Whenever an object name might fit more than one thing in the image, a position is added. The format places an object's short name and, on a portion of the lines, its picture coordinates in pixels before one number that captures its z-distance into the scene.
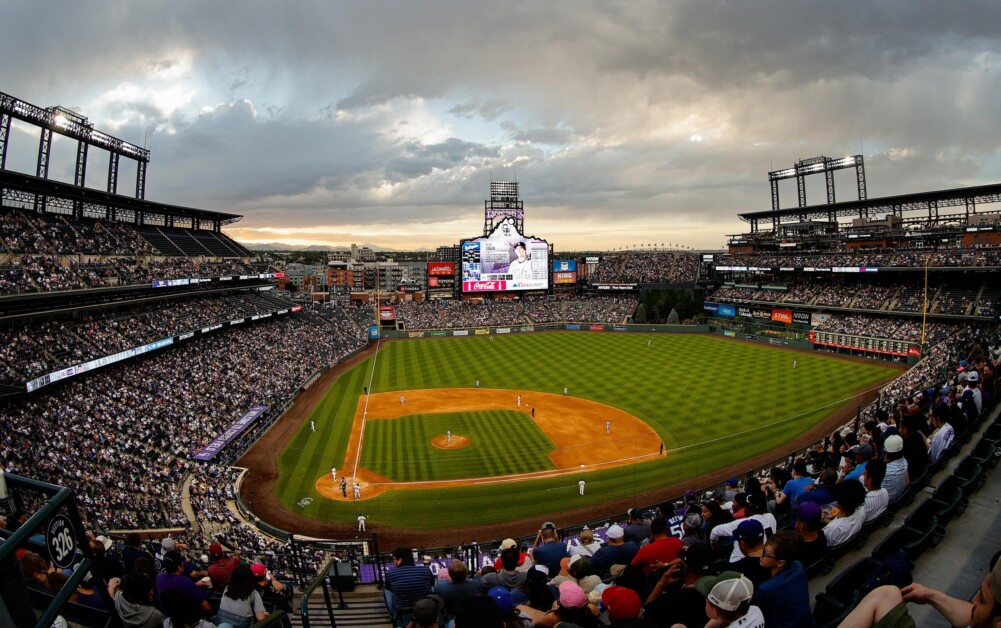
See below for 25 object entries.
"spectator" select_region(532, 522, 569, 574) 8.03
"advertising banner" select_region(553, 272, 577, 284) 84.00
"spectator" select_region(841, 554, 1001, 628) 3.49
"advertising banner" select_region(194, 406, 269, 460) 26.48
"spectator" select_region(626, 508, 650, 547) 9.05
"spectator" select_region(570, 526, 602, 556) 8.38
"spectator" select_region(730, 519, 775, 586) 5.20
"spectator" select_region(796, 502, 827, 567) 5.84
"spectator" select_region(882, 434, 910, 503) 7.95
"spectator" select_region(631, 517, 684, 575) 6.67
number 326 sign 2.98
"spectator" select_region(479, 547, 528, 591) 6.93
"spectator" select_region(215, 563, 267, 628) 5.71
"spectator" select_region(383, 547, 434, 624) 7.70
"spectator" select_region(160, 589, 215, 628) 4.78
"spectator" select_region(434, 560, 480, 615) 6.57
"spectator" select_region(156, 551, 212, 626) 4.83
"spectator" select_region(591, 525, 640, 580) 7.45
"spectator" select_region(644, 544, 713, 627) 4.68
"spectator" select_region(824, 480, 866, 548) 6.44
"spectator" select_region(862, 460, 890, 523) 7.24
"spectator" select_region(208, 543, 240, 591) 7.39
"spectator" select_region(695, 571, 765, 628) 3.94
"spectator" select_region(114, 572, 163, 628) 4.78
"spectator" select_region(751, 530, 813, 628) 4.50
